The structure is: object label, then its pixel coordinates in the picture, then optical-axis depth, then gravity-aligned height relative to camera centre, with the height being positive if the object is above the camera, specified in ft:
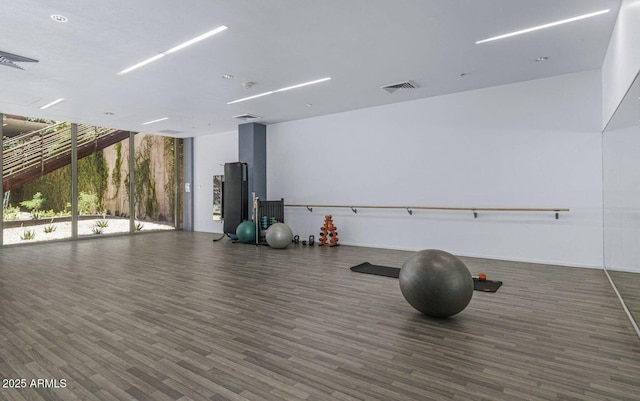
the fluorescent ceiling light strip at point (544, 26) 11.88 +6.49
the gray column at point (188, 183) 36.04 +2.01
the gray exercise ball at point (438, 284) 10.11 -2.60
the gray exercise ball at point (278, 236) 23.80 -2.48
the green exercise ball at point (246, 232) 26.55 -2.46
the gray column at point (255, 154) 29.17 +4.17
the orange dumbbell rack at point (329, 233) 25.27 -2.49
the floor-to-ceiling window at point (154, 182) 33.30 +2.06
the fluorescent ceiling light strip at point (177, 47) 12.93 +6.56
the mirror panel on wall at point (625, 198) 9.78 -0.04
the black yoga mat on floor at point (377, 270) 16.34 -3.58
